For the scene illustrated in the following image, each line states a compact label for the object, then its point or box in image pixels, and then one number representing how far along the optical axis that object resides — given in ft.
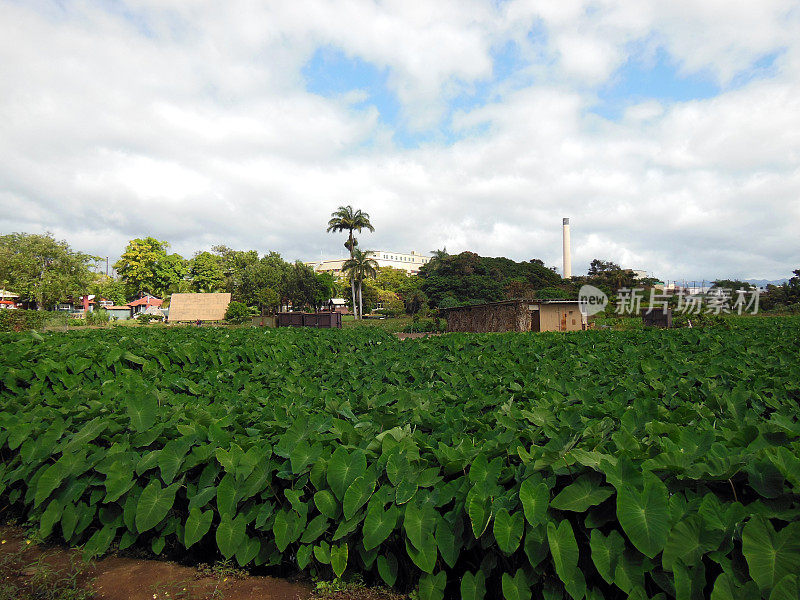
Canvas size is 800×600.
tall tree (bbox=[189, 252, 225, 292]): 173.99
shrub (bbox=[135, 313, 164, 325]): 113.08
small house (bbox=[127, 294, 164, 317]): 179.73
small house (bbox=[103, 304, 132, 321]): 170.67
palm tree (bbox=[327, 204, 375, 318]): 169.07
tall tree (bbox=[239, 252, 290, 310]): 167.43
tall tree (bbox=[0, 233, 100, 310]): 130.41
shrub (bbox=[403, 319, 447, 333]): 111.86
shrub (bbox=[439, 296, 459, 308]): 164.45
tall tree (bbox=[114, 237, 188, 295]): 166.09
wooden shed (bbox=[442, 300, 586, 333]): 76.33
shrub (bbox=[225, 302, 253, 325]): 111.36
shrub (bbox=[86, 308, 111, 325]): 100.01
